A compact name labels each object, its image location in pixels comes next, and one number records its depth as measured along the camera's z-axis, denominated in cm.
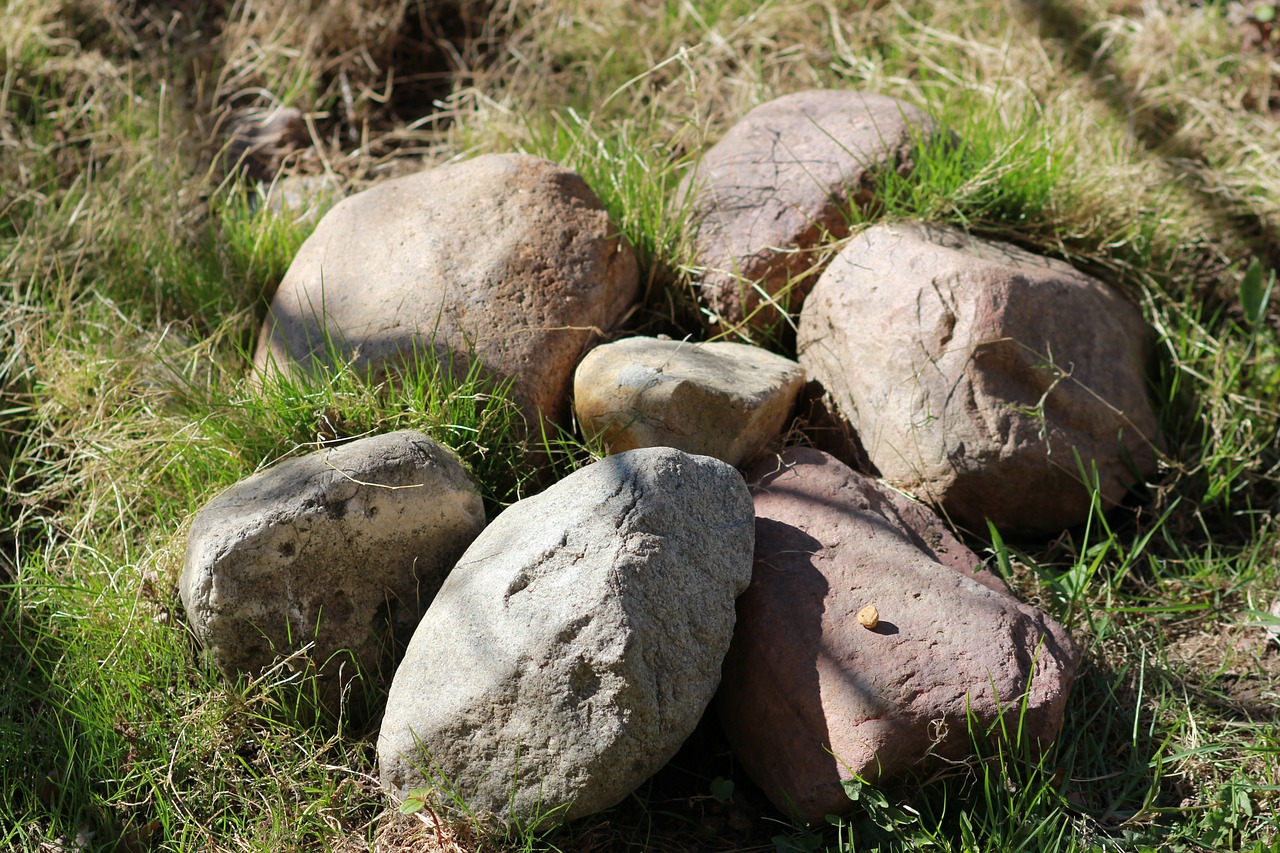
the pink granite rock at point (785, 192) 315
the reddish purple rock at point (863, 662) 216
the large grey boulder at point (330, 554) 234
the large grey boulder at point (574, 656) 207
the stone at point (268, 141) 415
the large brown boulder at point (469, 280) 283
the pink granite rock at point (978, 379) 279
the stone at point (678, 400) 260
